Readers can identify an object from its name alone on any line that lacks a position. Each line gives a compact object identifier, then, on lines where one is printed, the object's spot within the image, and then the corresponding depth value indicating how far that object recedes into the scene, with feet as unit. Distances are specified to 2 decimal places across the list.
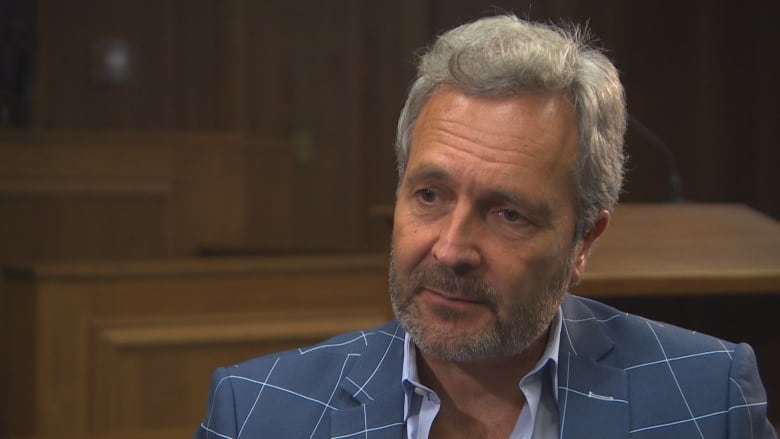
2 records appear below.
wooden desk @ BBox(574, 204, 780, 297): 10.35
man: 9.61
